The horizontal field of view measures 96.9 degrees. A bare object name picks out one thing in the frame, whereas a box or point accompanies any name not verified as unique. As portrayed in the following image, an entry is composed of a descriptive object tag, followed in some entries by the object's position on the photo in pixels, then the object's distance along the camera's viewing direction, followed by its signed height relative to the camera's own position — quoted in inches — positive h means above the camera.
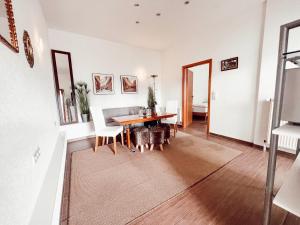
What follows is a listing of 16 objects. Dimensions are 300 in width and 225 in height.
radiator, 88.2 -33.7
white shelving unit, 27.8 -7.9
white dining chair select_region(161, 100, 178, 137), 147.7 -15.4
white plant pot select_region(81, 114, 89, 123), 145.3 -20.4
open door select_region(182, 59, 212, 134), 173.8 +2.5
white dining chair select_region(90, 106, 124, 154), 108.6 -26.2
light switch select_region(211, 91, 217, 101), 139.0 -0.3
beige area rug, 55.4 -45.7
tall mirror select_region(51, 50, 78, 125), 134.2 +14.1
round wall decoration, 57.5 +23.3
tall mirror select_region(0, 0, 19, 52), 37.5 +22.5
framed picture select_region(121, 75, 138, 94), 178.4 +18.3
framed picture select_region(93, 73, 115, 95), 157.4 +17.2
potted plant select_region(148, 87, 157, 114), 127.5 -6.0
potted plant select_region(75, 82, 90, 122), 143.1 -0.5
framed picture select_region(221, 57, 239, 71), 118.0 +28.6
